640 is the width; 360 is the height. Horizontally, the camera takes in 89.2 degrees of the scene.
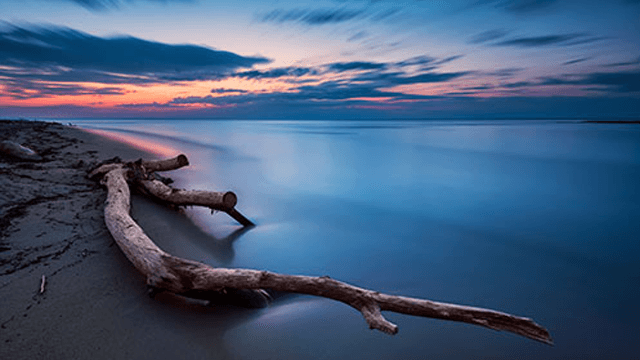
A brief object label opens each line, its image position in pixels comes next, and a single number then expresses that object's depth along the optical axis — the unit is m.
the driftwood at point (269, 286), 2.07
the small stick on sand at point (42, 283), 2.87
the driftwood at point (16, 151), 8.14
